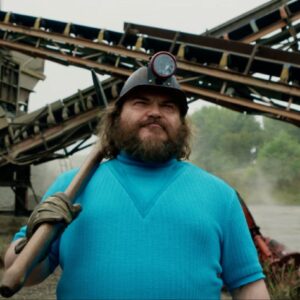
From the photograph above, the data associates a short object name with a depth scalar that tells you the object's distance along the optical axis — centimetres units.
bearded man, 209
